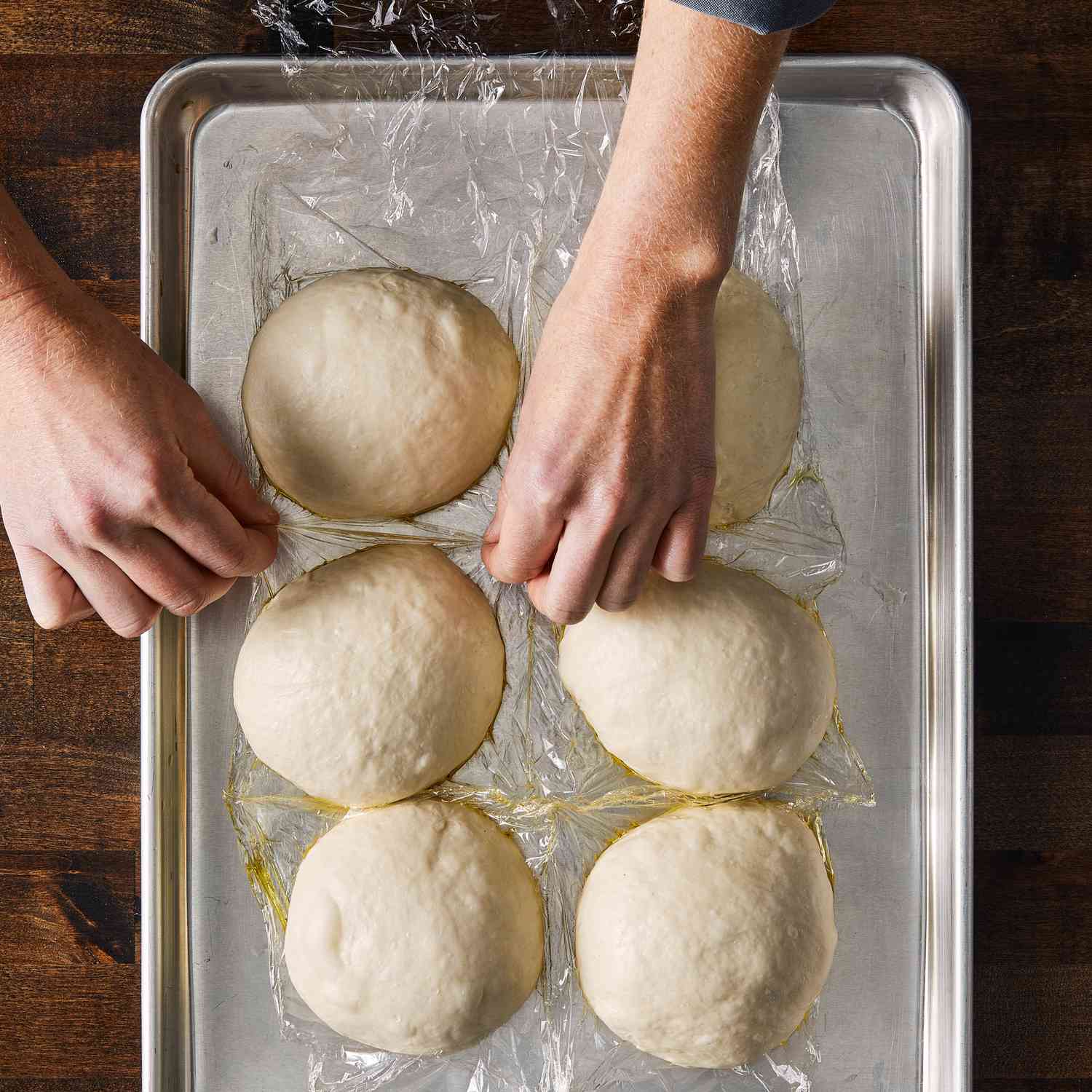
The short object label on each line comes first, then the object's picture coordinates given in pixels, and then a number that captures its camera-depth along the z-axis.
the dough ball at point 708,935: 0.63
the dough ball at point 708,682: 0.64
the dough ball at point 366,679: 0.64
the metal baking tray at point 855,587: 0.76
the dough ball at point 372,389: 0.64
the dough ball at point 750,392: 0.65
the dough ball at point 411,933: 0.63
